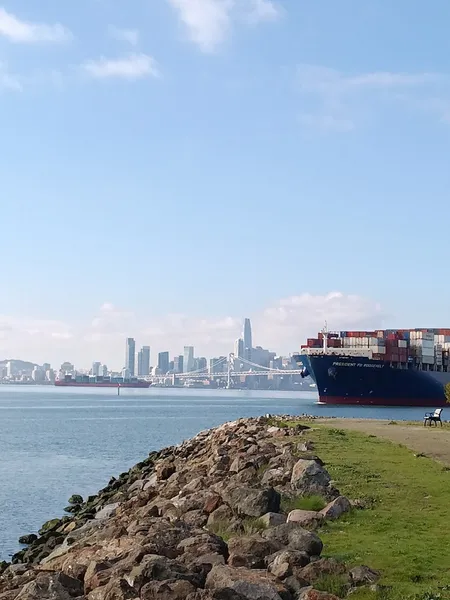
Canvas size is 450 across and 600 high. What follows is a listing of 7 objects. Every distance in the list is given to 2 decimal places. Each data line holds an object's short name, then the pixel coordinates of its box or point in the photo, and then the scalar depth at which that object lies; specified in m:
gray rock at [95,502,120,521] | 20.35
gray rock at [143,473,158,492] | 22.54
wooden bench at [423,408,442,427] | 34.33
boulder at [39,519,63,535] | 21.80
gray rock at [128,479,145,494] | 24.20
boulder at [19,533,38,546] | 21.30
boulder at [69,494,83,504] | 27.59
